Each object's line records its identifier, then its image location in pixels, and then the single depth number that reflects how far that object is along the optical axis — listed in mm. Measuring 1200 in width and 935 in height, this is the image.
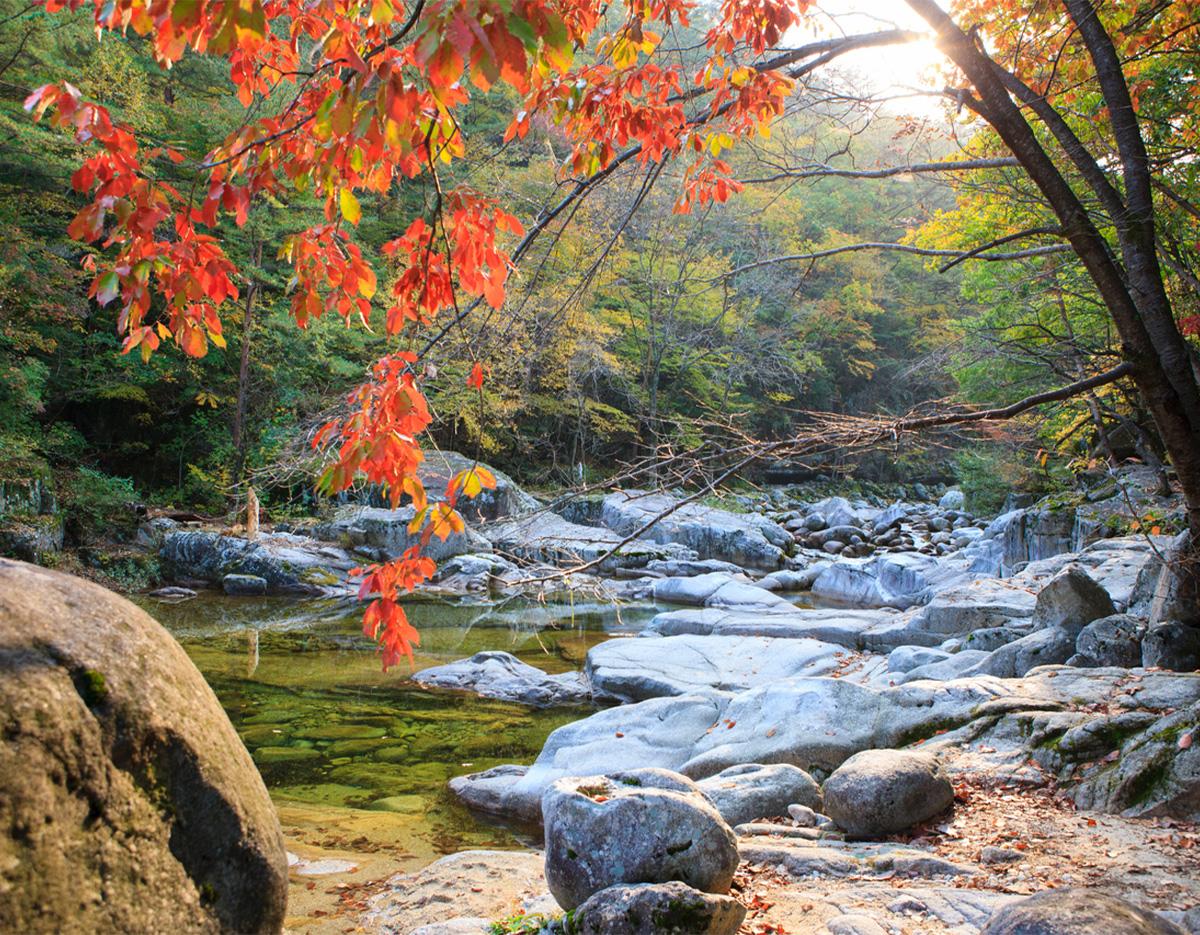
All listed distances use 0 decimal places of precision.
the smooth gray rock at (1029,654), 7391
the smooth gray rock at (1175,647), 6059
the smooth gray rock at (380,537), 16844
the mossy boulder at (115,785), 1927
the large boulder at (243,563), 14938
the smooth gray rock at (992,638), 8609
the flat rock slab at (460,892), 3896
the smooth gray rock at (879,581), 15039
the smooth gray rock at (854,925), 3129
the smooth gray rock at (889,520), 23375
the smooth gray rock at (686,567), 17547
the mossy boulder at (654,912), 2904
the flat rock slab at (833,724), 5512
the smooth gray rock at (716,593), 13539
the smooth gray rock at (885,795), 4387
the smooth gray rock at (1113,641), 6805
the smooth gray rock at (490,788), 5961
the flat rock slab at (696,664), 8750
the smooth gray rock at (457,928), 3422
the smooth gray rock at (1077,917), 2188
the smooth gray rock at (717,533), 19609
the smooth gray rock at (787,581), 16672
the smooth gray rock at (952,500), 27117
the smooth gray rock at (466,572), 15727
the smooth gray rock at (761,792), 4938
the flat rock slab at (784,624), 11148
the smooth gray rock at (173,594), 13653
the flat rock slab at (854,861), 3766
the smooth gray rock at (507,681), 8930
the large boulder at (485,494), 17906
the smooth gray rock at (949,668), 7758
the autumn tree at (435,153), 1744
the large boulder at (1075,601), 7812
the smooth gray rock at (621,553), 16344
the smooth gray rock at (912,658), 8453
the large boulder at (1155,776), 4191
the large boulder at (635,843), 3289
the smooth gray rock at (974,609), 10102
